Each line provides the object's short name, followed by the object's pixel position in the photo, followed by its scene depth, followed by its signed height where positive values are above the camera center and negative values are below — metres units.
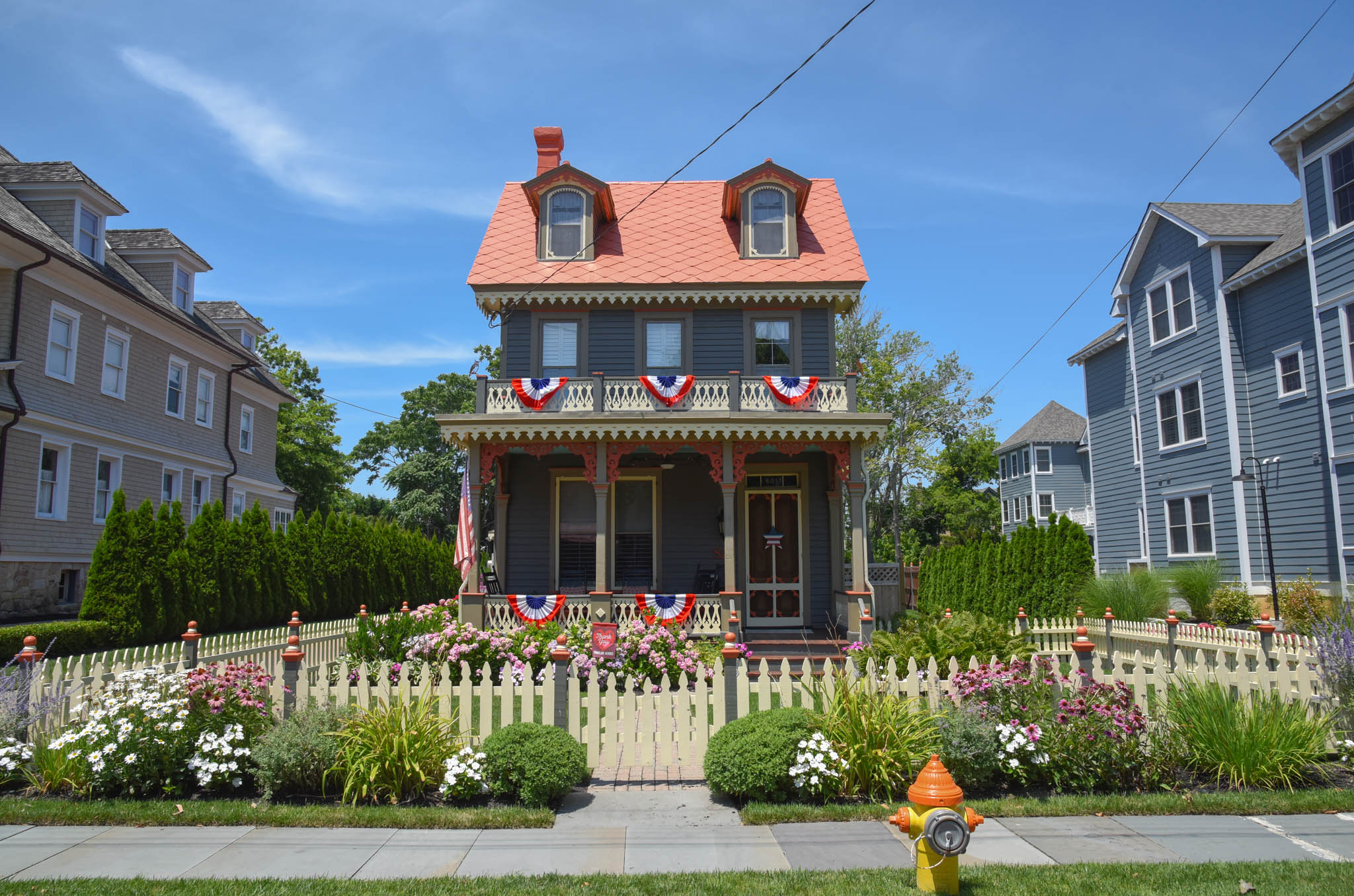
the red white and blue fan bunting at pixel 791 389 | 15.81 +3.31
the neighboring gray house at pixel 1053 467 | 41.34 +4.68
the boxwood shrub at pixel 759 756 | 6.45 -1.56
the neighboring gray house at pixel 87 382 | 16.66 +4.51
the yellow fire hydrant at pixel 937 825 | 4.59 -1.53
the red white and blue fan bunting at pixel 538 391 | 15.78 +3.29
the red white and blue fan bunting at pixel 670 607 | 14.36 -0.81
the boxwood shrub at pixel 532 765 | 6.36 -1.60
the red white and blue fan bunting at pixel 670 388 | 15.73 +3.32
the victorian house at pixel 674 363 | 17.38 +4.28
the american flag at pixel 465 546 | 14.68 +0.29
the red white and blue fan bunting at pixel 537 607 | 14.27 -0.80
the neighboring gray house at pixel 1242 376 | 16.23 +4.35
